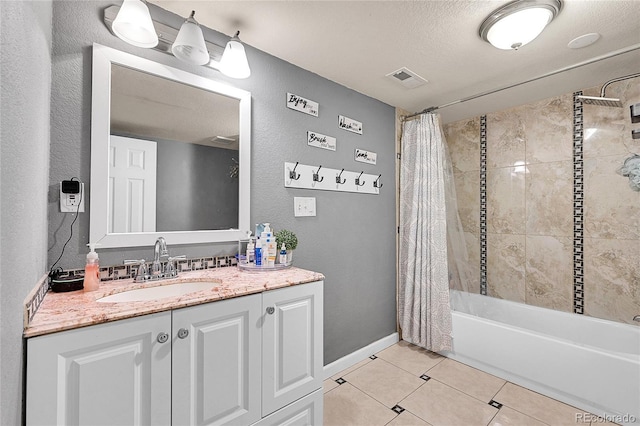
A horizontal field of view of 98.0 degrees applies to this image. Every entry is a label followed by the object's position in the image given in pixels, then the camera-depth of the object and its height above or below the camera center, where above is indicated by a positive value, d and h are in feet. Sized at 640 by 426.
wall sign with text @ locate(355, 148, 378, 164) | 8.05 +1.74
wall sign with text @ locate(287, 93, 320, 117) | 6.51 +2.66
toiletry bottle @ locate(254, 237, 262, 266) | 5.29 -0.78
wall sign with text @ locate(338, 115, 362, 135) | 7.61 +2.54
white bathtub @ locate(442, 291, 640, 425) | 5.53 -3.26
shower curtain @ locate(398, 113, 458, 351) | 8.09 -0.70
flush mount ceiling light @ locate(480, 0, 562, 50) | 4.62 +3.42
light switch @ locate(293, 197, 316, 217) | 6.57 +0.20
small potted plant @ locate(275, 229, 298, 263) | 5.62 -0.54
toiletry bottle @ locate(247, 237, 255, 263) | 5.37 -0.75
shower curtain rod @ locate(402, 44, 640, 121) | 5.30 +3.20
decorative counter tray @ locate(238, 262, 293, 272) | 5.18 -1.01
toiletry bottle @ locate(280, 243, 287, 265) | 5.55 -0.82
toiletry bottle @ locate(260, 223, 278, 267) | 5.27 -0.67
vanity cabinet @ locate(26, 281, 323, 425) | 2.74 -1.85
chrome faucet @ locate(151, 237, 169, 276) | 4.53 -0.67
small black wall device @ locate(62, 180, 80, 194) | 3.93 +0.38
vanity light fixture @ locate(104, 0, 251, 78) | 4.00 +2.84
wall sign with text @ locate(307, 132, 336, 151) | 6.89 +1.88
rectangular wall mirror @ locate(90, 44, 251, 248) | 4.28 +1.04
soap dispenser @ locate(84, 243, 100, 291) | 3.81 -0.83
